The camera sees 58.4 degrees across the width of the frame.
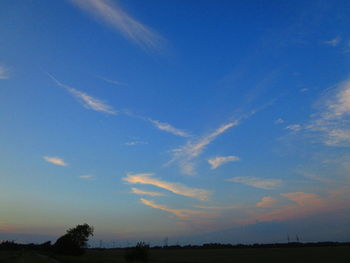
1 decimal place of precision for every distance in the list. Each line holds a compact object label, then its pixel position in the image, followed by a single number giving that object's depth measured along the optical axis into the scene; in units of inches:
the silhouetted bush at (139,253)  2551.7
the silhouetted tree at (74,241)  4559.5
